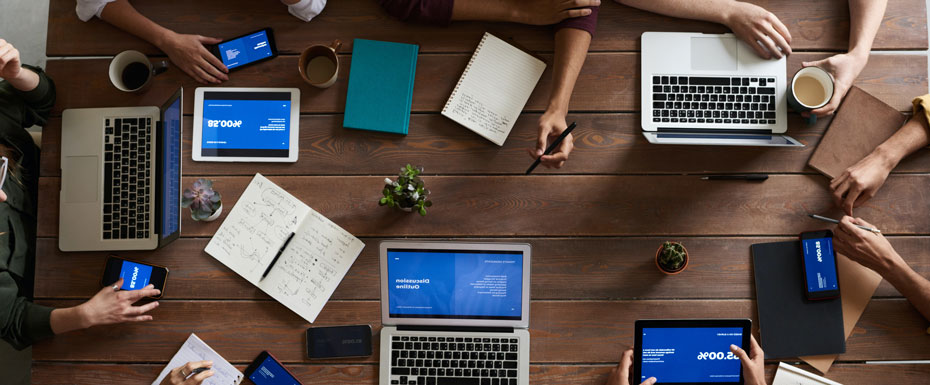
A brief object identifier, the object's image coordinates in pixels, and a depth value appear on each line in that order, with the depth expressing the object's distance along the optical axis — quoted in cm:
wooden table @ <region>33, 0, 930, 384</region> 154
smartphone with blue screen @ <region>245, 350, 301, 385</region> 153
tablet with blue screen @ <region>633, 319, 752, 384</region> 142
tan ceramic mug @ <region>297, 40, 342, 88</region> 157
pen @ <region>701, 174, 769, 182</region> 155
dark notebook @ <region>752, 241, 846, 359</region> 150
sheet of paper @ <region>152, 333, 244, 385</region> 154
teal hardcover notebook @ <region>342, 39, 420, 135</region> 159
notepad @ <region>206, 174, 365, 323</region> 155
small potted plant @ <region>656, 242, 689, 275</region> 147
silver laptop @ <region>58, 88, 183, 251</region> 156
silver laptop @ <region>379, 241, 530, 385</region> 146
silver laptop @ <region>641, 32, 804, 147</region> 155
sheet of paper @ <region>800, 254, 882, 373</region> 151
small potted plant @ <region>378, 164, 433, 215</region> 142
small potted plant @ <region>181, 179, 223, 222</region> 147
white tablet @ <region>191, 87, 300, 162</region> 159
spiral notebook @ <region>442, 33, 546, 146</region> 158
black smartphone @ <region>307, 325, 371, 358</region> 154
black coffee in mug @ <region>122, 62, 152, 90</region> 161
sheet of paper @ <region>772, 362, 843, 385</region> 149
